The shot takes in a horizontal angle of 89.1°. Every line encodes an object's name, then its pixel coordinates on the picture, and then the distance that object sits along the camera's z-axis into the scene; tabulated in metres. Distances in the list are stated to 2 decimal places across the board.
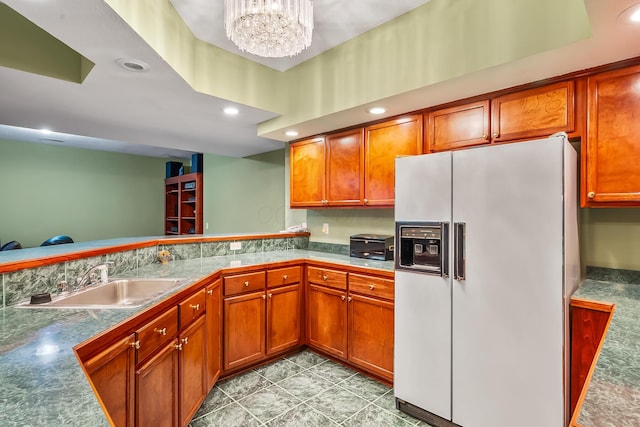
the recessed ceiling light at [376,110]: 2.54
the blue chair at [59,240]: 4.84
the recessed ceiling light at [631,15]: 1.30
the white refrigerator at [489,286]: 1.60
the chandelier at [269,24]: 1.65
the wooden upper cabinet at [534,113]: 1.90
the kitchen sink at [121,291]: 1.84
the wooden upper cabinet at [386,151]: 2.59
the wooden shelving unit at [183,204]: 6.27
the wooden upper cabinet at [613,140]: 1.70
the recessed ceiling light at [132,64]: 1.90
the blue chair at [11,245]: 5.13
